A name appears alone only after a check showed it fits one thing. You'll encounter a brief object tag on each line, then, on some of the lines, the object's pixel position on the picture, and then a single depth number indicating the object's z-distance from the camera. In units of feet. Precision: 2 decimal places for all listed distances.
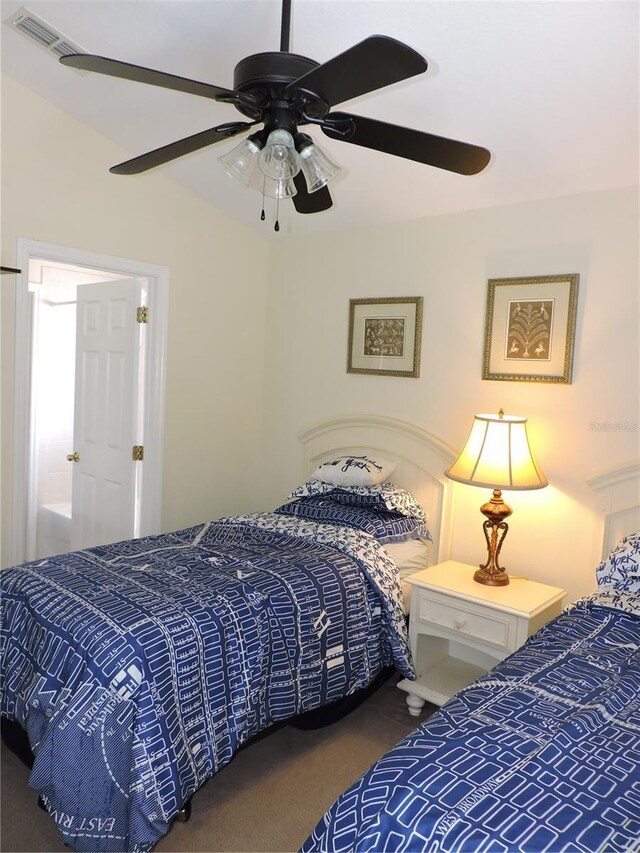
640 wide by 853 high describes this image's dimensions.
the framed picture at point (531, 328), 9.20
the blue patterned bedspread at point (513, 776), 3.75
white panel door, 11.98
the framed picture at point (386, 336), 11.06
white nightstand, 8.21
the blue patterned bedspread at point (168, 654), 5.87
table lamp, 8.82
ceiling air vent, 7.63
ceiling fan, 4.37
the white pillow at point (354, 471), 10.46
